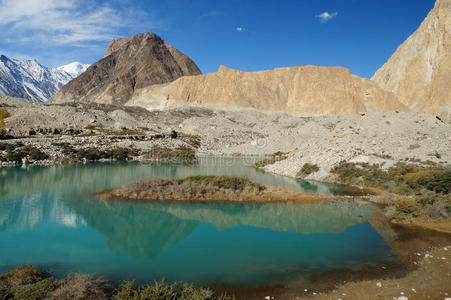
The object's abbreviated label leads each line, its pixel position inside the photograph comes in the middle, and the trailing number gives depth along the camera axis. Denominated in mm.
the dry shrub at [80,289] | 6065
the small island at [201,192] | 17547
